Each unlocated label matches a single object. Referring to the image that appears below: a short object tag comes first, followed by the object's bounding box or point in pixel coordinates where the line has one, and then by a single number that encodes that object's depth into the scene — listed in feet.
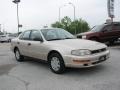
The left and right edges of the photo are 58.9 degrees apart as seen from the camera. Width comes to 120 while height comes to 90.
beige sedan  10.48
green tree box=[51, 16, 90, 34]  123.80
